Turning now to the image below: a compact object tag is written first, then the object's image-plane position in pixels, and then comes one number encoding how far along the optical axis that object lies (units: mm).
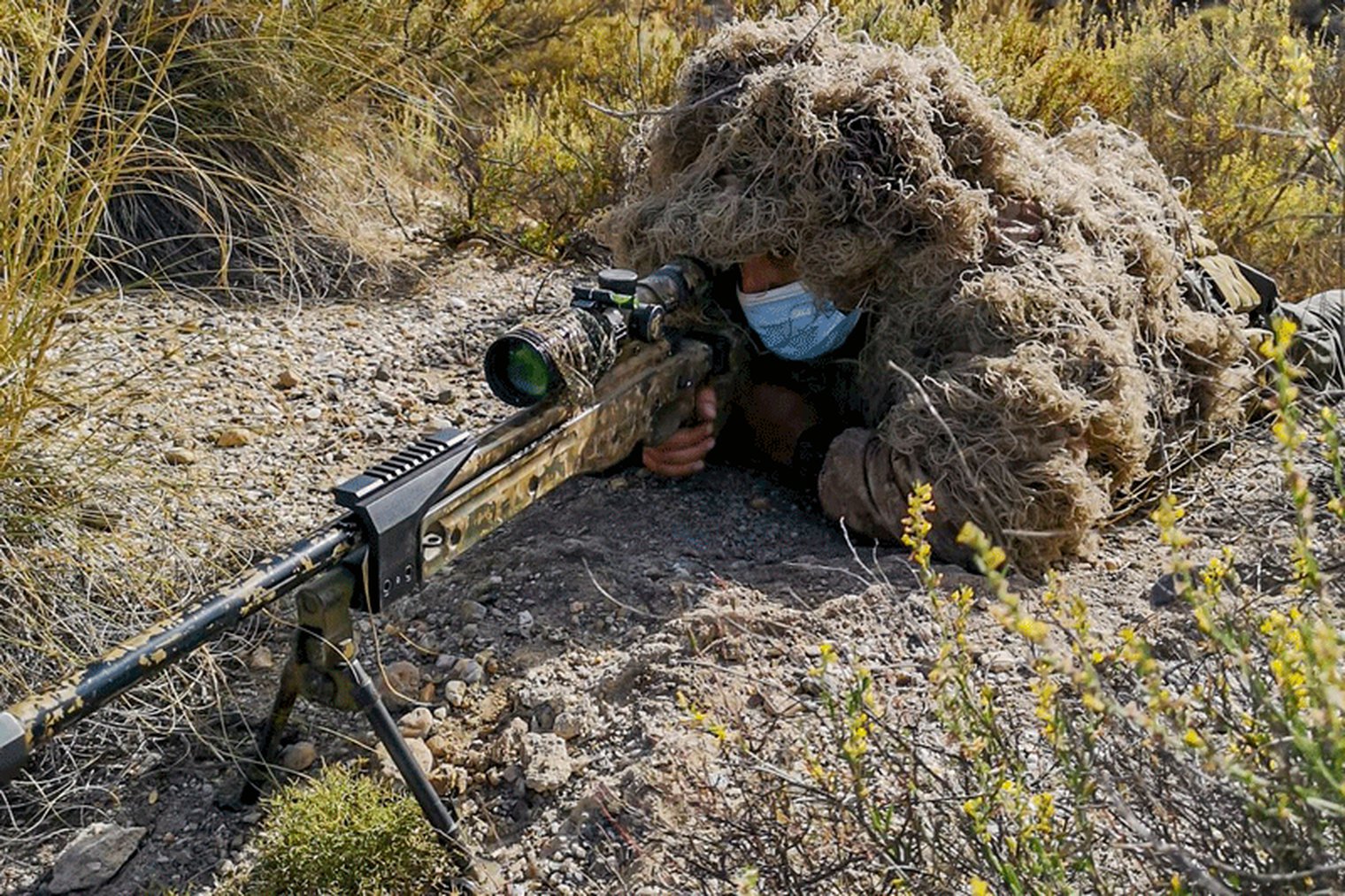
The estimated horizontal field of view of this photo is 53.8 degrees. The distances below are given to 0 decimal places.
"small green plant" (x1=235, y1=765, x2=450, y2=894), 2281
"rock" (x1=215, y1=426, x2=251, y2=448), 3596
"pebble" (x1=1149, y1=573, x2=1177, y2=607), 3031
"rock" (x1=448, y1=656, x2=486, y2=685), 2898
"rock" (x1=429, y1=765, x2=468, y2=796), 2619
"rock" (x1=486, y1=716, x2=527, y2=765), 2658
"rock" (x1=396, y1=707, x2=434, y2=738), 2742
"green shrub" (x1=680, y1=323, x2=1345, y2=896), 1422
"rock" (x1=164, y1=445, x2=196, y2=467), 3311
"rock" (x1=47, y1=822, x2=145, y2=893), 2494
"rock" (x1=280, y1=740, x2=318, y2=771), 2725
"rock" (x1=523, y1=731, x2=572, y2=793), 2555
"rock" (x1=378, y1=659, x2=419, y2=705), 2879
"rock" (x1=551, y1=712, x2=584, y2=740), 2662
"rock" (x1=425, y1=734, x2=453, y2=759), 2703
